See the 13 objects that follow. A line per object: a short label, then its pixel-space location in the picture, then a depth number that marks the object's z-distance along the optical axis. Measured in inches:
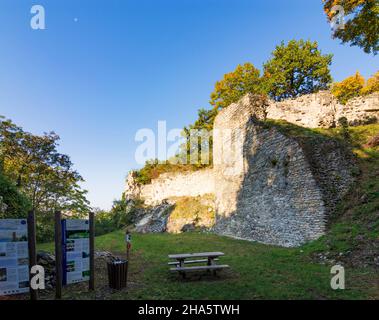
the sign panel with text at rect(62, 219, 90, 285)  205.8
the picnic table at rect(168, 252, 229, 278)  237.1
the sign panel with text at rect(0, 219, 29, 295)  175.9
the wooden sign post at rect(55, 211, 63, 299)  194.5
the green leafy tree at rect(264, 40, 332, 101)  1021.8
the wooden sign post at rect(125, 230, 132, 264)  271.6
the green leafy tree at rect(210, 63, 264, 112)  1147.3
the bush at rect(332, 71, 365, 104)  1175.4
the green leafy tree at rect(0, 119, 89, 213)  571.2
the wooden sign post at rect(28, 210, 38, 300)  180.9
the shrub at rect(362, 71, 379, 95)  1052.1
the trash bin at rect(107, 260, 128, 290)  210.1
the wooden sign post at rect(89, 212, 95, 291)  213.5
